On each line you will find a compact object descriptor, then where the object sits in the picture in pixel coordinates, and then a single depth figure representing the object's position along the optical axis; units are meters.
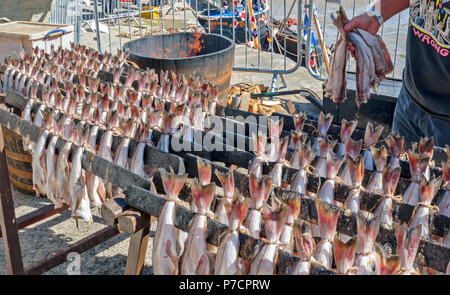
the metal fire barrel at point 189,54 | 4.02
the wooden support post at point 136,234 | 1.67
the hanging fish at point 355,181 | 1.61
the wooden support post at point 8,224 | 2.43
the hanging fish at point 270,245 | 1.35
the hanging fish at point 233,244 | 1.42
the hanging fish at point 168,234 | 1.58
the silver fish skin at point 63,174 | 2.17
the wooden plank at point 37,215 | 3.04
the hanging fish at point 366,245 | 1.25
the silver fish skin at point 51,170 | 2.24
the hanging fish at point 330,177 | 1.68
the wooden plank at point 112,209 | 1.68
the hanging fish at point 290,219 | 1.45
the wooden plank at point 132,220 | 1.66
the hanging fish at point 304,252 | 1.29
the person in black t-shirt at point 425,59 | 2.26
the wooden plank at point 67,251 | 2.65
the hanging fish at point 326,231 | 1.35
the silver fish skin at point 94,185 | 2.21
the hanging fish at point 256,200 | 1.47
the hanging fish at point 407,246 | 1.26
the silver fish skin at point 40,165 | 2.28
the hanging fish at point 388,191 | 1.54
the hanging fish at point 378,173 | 1.69
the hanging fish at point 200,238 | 1.49
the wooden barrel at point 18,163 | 3.59
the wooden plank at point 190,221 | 1.36
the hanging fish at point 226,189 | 1.56
